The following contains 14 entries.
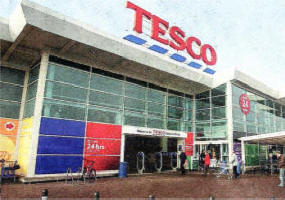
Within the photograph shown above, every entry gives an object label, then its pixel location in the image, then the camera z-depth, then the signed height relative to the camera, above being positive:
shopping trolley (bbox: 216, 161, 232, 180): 16.79 -1.24
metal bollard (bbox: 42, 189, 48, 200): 5.74 -1.20
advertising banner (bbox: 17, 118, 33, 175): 12.91 -0.18
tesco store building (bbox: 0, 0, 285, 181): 13.16 +3.23
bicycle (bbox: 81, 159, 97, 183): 13.33 -1.52
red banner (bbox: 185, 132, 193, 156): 20.92 +0.23
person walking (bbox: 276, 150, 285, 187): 11.86 -0.72
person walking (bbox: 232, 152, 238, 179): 15.93 -0.97
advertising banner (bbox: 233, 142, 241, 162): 20.09 +0.05
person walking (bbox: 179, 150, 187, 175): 17.45 -0.73
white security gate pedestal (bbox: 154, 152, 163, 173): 19.21 -1.23
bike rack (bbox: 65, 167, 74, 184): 13.40 -1.65
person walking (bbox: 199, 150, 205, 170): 18.84 -0.88
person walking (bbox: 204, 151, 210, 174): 17.18 -0.91
